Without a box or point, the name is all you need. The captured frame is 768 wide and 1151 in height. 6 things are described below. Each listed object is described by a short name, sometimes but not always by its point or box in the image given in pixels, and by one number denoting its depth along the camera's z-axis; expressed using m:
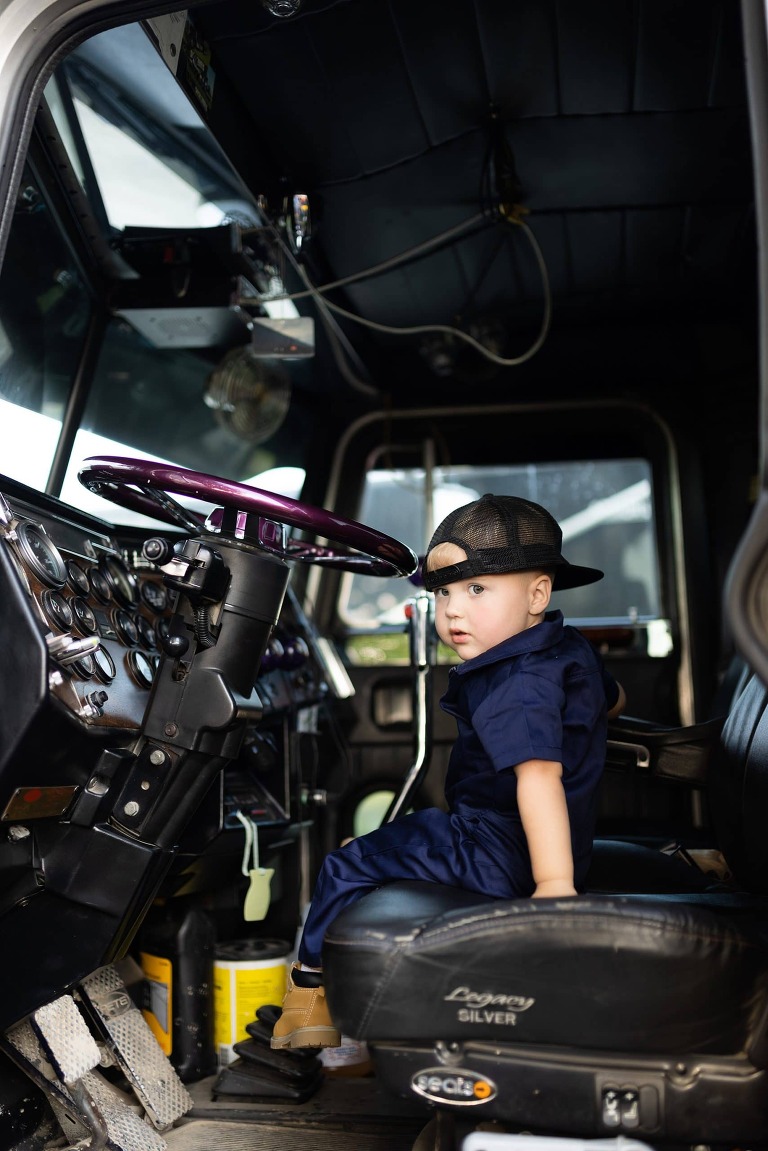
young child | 1.23
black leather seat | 0.99
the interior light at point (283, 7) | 1.45
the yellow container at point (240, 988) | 1.92
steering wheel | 1.37
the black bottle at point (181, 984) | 1.86
